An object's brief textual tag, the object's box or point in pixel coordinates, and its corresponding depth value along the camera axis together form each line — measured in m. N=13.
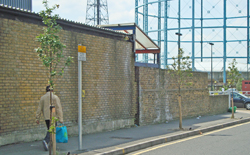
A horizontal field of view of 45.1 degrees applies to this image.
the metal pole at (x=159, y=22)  56.06
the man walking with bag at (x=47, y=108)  7.84
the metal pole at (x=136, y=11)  58.06
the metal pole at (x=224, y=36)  53.44
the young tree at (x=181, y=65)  13.13
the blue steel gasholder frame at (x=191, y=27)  53.62
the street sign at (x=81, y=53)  8.23
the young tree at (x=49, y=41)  6.82
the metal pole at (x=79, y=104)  8.22
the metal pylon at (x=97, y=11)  48.03
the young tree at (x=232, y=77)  17.70
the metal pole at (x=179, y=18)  55.94
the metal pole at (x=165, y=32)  54.72
